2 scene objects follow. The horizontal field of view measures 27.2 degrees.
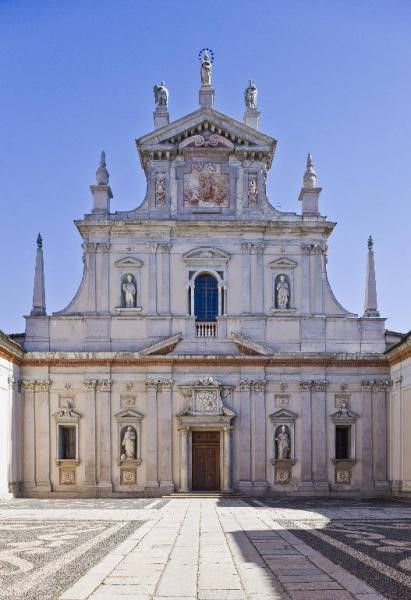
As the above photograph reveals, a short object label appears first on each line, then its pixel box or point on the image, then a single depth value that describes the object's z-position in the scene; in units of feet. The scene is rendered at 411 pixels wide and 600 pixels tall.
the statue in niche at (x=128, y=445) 122.72
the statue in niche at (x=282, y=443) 123.29
